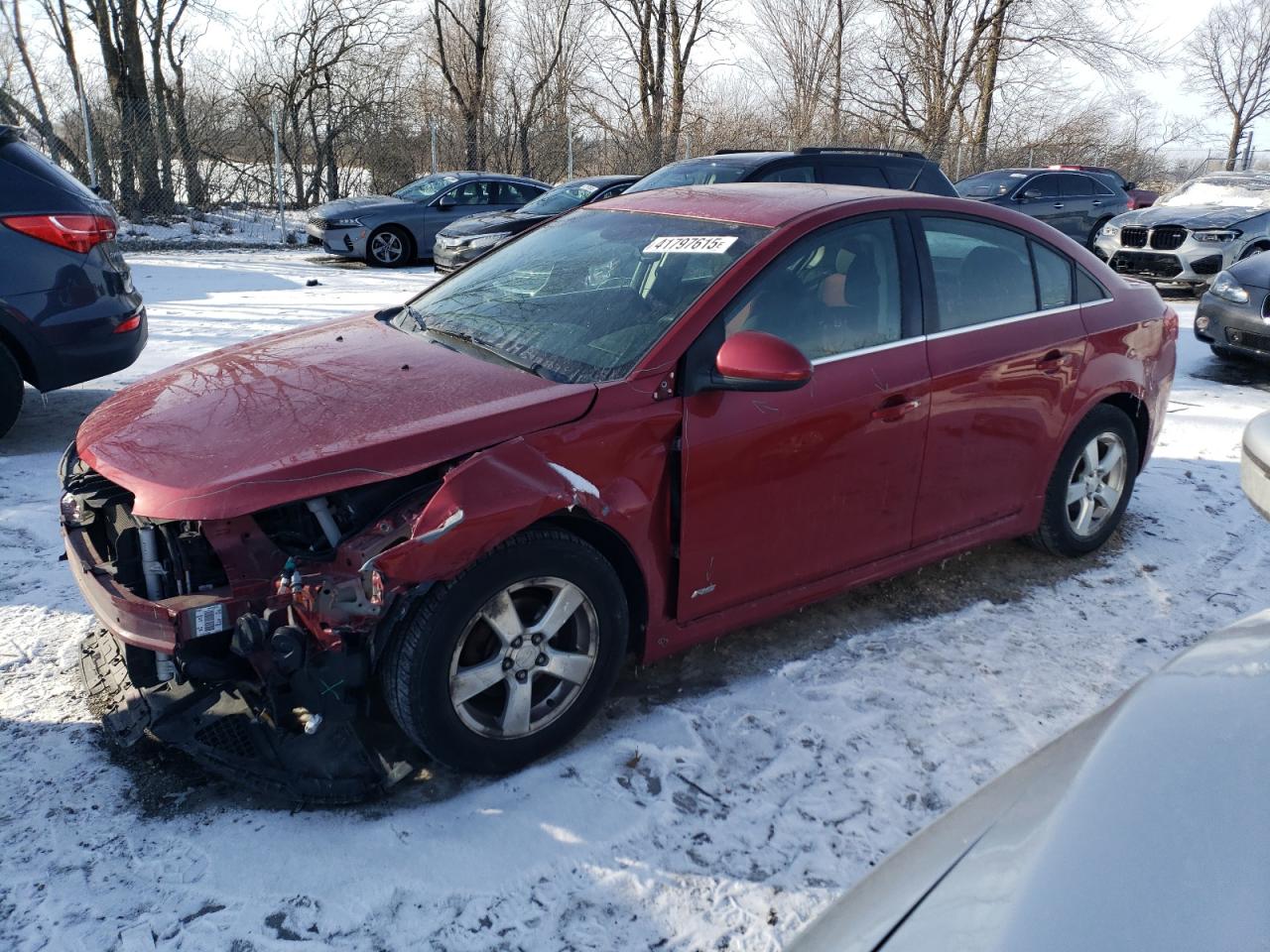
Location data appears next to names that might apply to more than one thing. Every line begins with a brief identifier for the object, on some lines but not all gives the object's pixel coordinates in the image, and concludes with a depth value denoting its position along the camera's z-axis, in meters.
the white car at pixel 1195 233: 11.53
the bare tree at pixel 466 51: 25.06
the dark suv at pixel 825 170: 8.67
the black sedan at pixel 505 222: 12.78
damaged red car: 2.54
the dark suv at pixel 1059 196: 14.37
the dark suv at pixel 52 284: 5.12
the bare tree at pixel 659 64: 29.66
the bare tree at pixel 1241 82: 38.75
